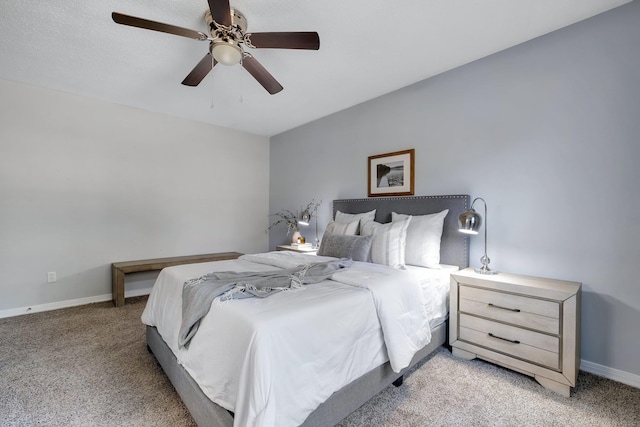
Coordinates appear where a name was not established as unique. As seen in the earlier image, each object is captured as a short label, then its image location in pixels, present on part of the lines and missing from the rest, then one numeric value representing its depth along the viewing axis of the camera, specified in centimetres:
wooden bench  357
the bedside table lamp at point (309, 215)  424
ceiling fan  177
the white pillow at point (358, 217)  339
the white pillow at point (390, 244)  266
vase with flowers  448
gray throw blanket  162
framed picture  327
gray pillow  276
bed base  138
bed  121
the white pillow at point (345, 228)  326
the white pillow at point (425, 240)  269
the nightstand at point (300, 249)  392
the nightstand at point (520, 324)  188
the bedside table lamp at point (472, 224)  238
